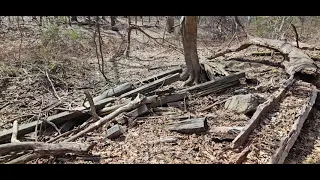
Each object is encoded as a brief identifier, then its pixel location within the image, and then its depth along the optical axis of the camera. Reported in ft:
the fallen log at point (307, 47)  29.86
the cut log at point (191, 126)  13.79
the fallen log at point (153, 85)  19.06
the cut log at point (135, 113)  15.81
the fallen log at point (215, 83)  19.36
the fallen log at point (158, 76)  21.83
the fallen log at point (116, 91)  19.07
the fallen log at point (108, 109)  16.72
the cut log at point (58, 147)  11.91
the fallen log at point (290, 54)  19.93
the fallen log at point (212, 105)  16.89
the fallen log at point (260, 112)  12.06
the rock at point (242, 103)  15.59
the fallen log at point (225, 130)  13.08
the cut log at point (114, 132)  14.14
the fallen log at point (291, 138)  10.52
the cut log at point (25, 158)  12.13
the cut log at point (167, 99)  17.44
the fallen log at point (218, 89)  19.20
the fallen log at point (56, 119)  15.05
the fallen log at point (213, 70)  21.49
